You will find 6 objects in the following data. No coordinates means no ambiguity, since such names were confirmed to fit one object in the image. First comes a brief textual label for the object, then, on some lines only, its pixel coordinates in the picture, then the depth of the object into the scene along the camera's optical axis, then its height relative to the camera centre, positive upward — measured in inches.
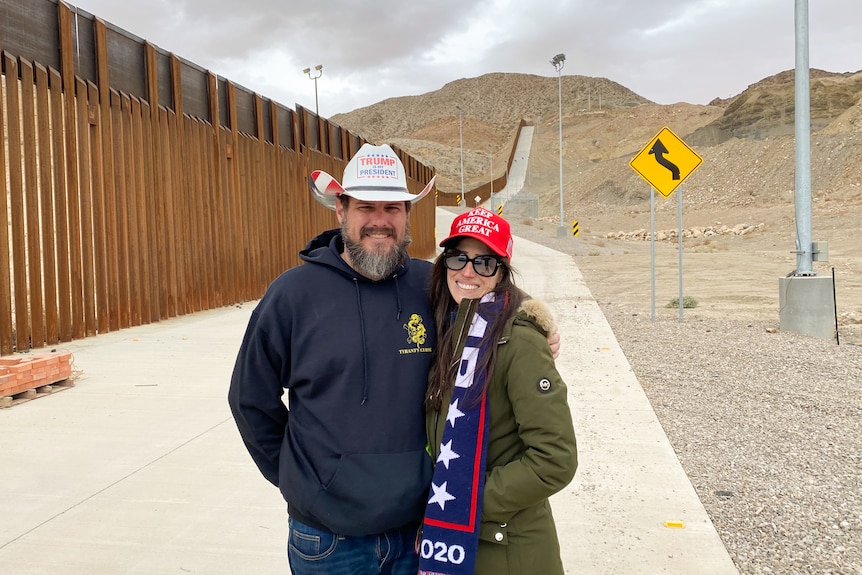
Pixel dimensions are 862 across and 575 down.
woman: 71.0 -20.7
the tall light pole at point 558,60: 1707.1 +463.0
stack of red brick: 235.5 -38.3
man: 74.3 -16.4
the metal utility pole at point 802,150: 390.0 +50.4
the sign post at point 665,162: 408.8 +48.6
